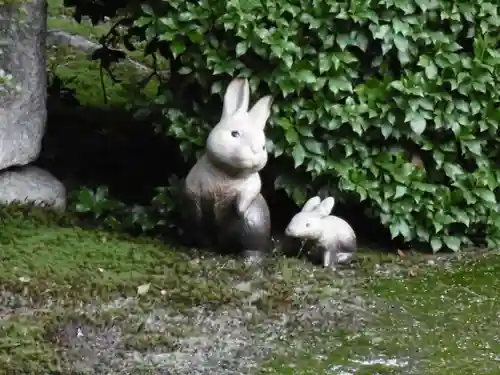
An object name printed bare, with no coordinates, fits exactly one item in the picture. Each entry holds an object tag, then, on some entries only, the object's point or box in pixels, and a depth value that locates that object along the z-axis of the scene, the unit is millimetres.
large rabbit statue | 9414
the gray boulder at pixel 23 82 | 10484
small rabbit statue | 9695
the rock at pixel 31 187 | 10836
